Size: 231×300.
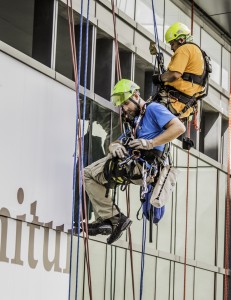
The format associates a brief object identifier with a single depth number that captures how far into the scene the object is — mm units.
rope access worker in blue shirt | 11703
